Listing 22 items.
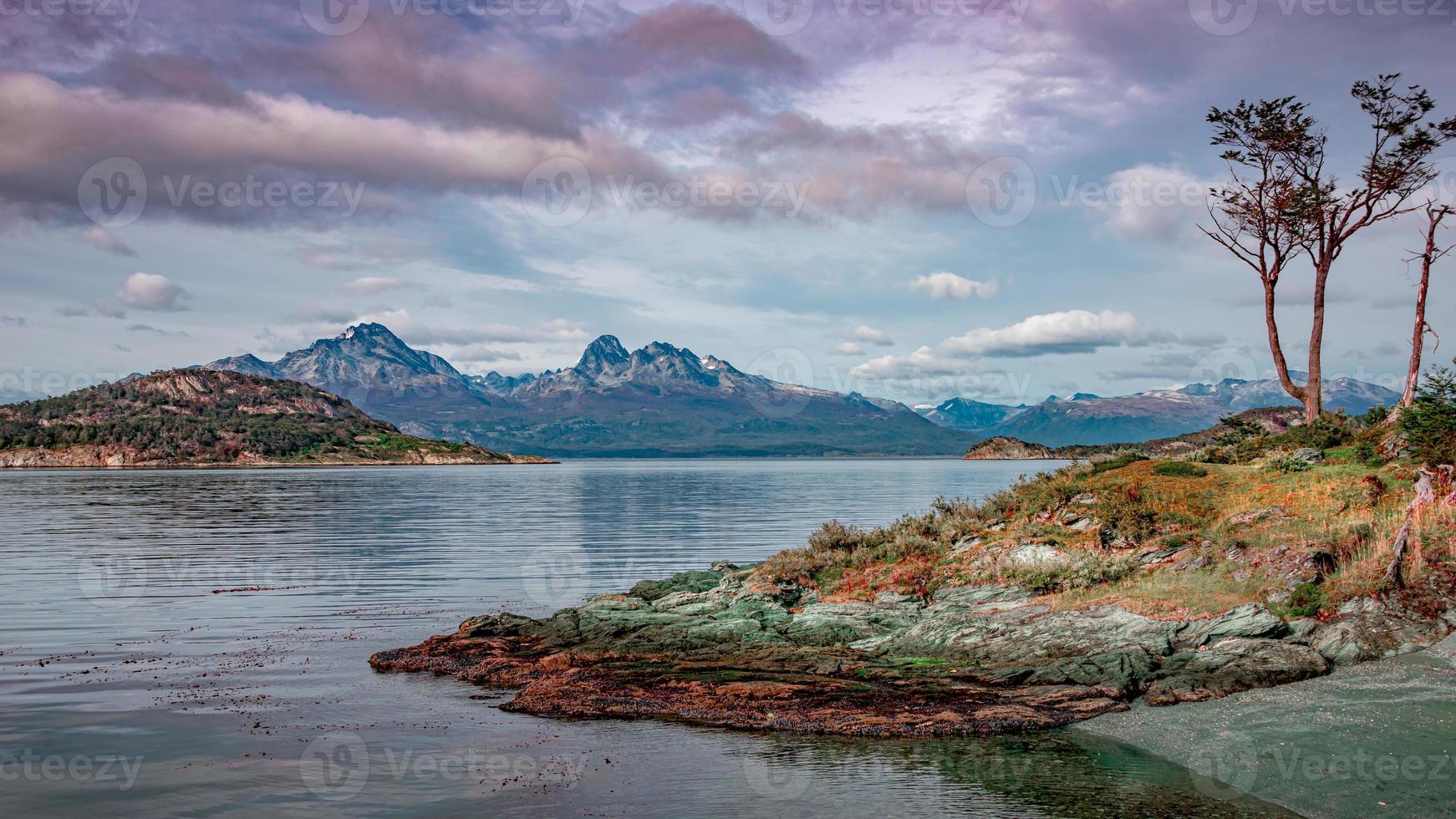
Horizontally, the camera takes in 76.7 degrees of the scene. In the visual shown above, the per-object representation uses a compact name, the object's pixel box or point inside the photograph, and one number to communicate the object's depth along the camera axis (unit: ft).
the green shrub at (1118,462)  132.05
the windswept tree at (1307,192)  152.87
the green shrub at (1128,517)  100.12
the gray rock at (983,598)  91.09
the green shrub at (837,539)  116.98
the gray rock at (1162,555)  93.97
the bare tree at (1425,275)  150.00
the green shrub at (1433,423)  101.09
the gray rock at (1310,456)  119.34
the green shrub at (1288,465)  116.02
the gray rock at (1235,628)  72.49
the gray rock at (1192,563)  89.61
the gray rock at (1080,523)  104.58
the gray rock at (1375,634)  67.87
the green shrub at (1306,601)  75.25
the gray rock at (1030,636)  75.05
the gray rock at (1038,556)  97.50
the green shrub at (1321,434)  130.52
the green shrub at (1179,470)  119.03
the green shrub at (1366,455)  113.29
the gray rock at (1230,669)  65.31
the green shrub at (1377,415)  136.77
